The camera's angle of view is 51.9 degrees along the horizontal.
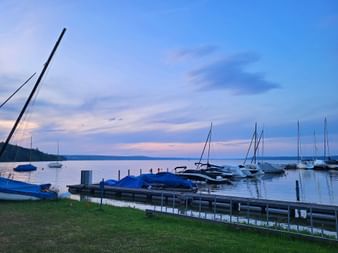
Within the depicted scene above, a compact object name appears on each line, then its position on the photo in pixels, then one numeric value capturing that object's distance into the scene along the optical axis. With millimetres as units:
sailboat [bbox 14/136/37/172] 99188
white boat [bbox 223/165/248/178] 60750
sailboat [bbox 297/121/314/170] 99250
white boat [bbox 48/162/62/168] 124356
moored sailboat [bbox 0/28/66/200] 20188
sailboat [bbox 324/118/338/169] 90919
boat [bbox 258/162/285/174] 79062
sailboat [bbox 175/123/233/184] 48031
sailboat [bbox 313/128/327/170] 92769
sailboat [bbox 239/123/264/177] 64812
